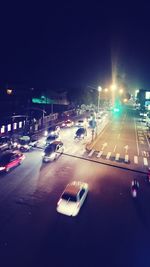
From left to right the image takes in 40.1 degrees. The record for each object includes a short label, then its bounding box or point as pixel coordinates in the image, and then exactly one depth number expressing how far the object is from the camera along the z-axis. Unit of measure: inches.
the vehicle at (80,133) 1574.8
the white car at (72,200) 604.4
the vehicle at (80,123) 2185.9
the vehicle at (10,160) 881.5
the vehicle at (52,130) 1658.5
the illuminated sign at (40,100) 2788.1
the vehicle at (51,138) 1358.3
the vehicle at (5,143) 1248.9
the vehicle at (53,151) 1028.3
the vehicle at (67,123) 2094.7
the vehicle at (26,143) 1242.3
